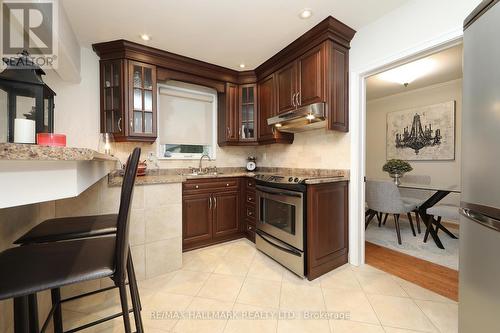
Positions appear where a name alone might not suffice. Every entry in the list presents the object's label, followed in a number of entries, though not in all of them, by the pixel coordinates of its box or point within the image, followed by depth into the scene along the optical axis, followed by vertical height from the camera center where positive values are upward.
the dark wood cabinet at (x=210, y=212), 2.52 -0.62
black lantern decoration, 1.16 +0.44
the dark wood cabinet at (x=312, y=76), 2.04 +0.92
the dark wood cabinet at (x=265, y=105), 2.76 +0.83
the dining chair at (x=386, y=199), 2.65 -0.48
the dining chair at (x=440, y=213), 2.39 -0.59
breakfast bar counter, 0.50 -0.03
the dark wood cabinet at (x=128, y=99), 2.35 +0.77
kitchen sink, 3.05 -0.13
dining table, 2.54 -0.55
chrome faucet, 3.14 -0.03
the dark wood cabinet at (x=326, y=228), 1.88 -0.62
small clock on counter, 3.46 -0.02
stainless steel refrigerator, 0.83 -0.05
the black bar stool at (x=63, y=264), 0.66 -0.37
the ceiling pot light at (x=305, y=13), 1.80 +1.36
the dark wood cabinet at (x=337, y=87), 2.01 +0.78
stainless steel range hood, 2.01 +0.50
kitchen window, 2.96 +0.65
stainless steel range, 1.90 -0.57
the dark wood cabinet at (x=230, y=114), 3.07 +0.76
